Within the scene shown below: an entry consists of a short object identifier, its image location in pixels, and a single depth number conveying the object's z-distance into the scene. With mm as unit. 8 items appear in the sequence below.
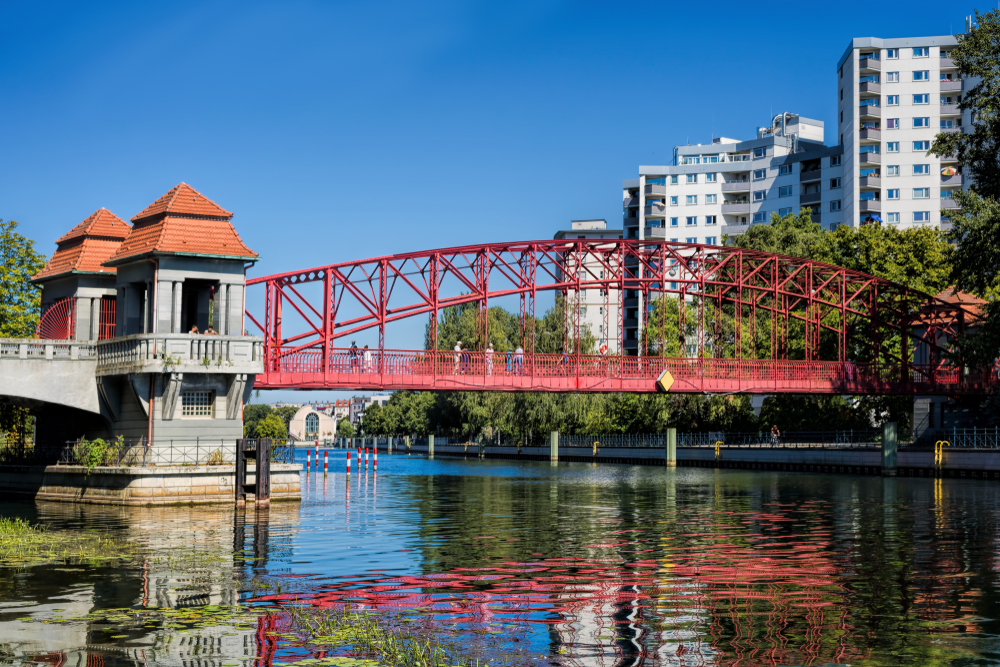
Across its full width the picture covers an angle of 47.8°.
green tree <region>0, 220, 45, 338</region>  60312
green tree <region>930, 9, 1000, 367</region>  55281
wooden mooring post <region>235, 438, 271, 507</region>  41594
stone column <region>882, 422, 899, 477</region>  70000
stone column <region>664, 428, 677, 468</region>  94188
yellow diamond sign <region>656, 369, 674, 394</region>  63250
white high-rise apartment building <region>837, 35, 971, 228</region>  130875
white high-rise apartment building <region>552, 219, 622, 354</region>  168750
